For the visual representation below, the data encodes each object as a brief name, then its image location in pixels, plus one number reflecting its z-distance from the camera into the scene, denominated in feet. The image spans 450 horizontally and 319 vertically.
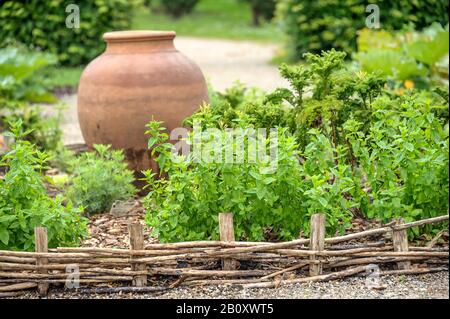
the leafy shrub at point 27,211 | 12.20
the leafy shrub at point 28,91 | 21.71
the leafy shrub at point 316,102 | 14.23
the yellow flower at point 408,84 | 24.85
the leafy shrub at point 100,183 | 16.05
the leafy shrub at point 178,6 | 83.61
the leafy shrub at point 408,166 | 12.55
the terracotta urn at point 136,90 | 17.46
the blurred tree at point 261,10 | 74.38
